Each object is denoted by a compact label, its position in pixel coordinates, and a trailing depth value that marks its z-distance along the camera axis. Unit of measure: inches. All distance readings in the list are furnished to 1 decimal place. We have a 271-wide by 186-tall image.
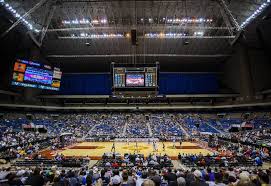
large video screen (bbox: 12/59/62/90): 1258.0
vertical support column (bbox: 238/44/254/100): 1843.0
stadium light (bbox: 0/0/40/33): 1079.0
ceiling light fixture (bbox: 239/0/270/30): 1089.4
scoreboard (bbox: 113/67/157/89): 983.6
